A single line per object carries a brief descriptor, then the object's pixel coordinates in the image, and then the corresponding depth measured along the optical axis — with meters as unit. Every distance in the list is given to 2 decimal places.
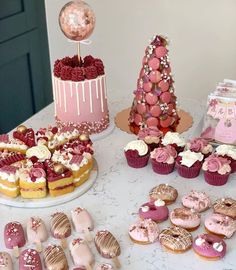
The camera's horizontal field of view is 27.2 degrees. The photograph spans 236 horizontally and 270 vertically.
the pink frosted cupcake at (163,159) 1.31
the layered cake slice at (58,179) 1.20
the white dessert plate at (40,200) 1.21
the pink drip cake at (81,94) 1.50
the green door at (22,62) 2.41
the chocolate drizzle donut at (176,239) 1.03
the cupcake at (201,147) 1.34
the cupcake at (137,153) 1.35
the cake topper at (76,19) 1.46
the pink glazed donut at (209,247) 1.01
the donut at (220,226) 1.07
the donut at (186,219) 1.09
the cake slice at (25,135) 1.36
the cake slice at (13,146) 1.33
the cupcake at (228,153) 1.30
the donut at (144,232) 1.06
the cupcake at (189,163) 1.29
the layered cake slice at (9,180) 1.21
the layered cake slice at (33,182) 1.20
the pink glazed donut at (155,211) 1.12
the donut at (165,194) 1.19
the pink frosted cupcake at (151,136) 1.40
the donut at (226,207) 1.12
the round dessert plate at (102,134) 1.55
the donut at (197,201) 1.16
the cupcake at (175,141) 1.37
